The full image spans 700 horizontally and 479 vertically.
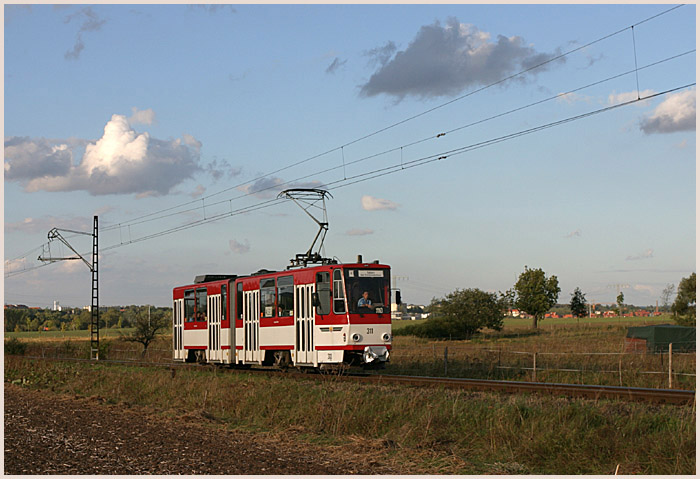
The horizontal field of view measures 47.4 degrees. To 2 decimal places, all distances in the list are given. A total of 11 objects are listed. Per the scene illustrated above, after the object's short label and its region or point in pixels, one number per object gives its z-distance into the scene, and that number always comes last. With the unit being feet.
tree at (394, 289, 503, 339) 250.78
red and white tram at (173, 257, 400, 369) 78.54
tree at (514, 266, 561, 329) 323.16
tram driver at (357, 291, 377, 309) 78.95
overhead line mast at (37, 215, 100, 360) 161.89
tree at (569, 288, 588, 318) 393.29
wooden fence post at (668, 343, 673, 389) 71.31
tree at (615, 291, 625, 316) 443.53
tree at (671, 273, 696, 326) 236.63
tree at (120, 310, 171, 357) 204.85
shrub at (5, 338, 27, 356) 196.93
